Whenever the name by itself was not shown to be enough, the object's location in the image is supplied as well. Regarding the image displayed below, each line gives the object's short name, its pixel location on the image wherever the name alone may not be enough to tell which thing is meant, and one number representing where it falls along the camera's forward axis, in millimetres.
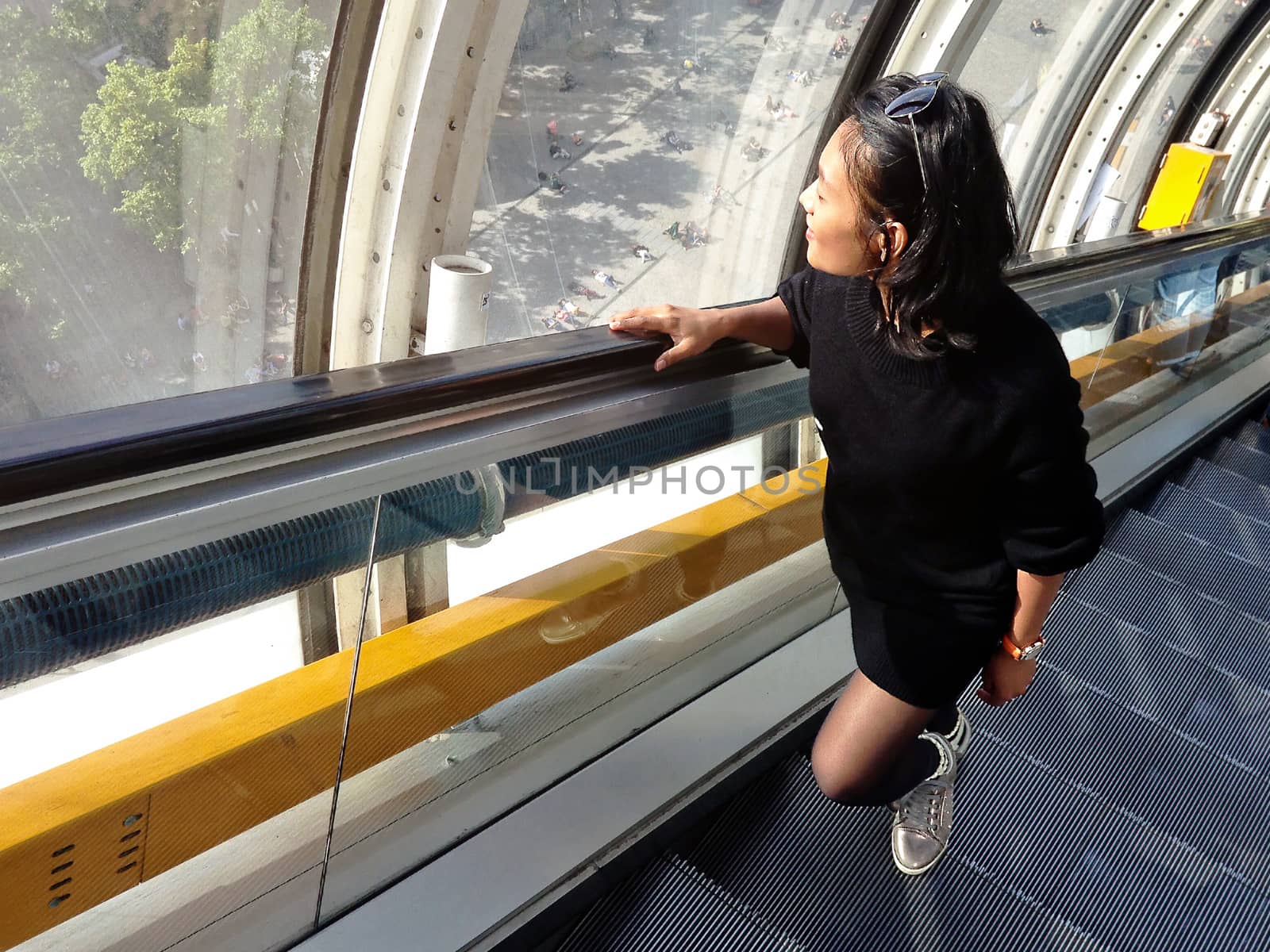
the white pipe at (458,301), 5309
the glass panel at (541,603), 1498
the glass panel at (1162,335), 3273
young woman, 1462
